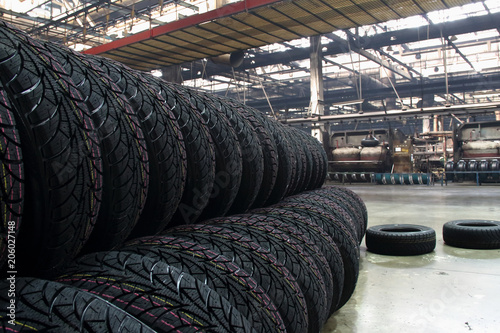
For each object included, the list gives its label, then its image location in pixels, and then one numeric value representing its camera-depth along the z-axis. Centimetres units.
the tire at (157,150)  150
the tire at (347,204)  355
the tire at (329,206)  283
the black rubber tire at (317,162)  418
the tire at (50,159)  95
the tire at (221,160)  198
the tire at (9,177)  83
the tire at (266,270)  138
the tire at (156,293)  90
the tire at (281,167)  274
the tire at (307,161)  378
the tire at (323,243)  199
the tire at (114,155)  123
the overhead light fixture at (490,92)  1724
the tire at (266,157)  249
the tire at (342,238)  228
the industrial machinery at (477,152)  1149
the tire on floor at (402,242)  346
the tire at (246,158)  222
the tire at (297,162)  332
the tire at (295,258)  161
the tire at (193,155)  174
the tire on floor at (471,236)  361
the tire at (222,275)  118
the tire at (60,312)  73
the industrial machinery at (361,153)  1282
